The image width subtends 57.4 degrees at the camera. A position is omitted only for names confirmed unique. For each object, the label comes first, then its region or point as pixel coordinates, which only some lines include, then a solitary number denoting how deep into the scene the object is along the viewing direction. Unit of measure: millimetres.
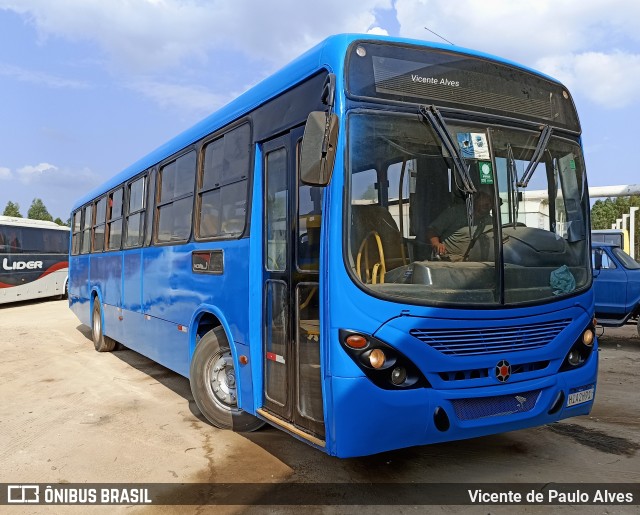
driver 4000
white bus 20750
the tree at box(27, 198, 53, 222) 74875
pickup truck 11391
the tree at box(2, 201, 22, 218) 70938
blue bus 3691
